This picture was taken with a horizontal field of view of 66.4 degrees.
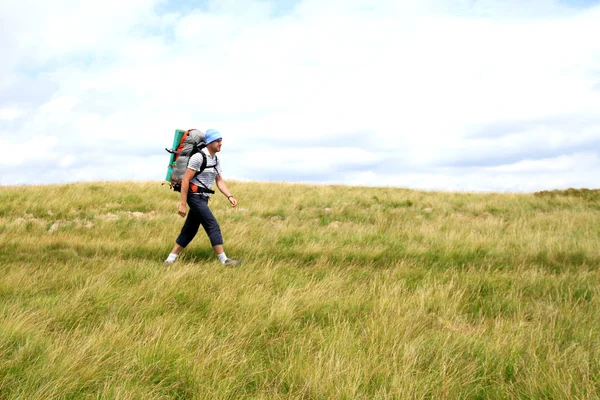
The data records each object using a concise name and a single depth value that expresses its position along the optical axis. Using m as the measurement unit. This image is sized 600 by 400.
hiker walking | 6.75
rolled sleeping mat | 7.64
